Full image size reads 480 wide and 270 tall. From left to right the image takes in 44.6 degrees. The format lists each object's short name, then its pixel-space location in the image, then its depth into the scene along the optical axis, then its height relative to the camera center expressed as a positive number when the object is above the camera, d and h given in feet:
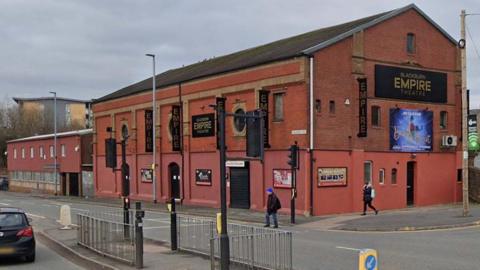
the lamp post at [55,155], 197.65 -6.55
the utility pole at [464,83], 85.66 +7.53
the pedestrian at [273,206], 79.97 -9.71
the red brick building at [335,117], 100.17 +3.30
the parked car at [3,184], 269.71 -22.26
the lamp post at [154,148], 134.62 -2.98
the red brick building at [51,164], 191.93 -10.34
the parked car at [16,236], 47.50 -8.19
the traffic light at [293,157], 87.32 -3.31
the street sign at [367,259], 22.12 -4.74
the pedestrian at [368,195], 95.04 -9.89
